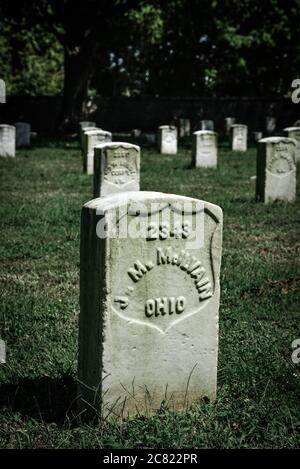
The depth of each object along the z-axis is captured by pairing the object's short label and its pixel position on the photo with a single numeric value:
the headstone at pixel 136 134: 28.84
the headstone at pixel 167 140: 21.03
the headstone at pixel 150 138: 26.29
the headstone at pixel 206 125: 28.60
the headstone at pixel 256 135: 27.34
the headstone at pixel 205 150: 16.44
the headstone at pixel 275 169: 10.75
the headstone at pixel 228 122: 31.98
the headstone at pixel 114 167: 9.59
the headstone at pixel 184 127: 31.12
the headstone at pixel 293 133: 17.03
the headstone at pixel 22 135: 23.72
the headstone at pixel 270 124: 33.06
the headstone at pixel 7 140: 18.47
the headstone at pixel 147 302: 3.39
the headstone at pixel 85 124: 25.88
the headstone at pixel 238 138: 22.53
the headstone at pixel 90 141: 14.81
